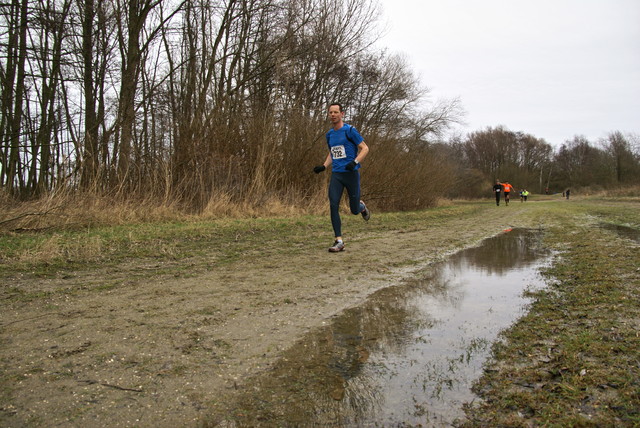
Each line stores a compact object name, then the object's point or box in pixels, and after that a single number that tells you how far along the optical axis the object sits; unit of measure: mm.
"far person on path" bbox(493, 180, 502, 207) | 34750
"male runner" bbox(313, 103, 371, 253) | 6688
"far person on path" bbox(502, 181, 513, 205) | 34844
